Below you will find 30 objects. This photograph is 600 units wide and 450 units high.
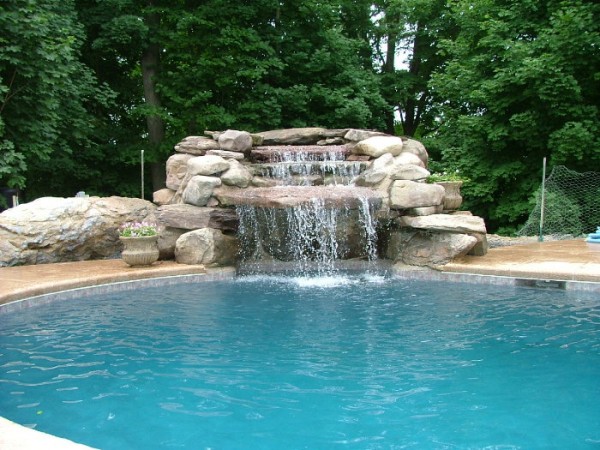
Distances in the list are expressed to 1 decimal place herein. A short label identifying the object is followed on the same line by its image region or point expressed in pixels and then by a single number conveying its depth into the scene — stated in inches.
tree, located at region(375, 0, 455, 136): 640.4
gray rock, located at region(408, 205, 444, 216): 321.4
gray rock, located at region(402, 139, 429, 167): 391.2
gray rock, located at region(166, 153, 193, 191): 377.4
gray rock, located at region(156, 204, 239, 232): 325.1
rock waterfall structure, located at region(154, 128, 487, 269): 317.5
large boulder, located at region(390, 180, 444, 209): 319.9
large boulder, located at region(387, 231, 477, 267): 313.1
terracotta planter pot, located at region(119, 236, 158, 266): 305.4
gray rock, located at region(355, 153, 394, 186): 344.8
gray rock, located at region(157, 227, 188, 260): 329.4
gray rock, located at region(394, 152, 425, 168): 359.8
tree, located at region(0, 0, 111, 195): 377.7
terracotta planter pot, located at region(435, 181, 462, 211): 348.2
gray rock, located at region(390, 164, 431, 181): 337.7
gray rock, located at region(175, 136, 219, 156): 385.4
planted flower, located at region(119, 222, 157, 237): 306.8
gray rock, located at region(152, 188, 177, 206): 379.6
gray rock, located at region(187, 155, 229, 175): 340.2
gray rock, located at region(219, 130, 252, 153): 380.2
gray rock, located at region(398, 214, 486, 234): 311.4
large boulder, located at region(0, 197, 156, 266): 313.1
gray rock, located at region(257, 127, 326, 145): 425.4
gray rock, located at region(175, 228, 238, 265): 319.3
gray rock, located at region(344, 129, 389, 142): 404.5
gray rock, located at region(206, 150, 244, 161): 366.0
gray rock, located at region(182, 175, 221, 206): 331.0
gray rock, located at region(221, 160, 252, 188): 341.7
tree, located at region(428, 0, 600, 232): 426.0
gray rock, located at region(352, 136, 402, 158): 374.3
